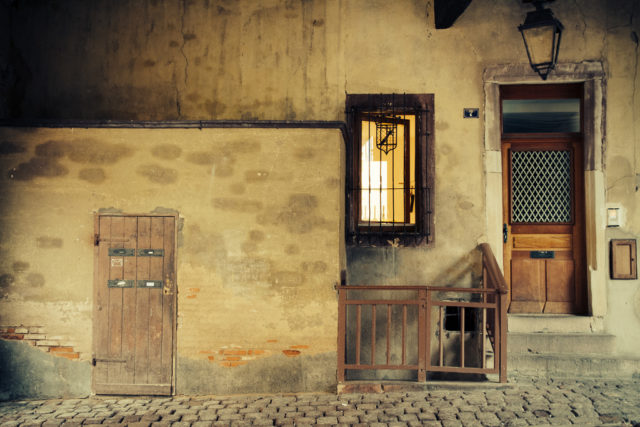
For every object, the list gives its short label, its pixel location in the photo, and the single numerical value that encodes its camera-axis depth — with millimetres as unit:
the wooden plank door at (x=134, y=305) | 4477
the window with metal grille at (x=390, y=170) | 5570
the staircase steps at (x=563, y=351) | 5059
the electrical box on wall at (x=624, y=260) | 5371
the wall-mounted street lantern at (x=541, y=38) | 4902
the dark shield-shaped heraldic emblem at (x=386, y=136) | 5715
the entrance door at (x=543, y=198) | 5586
